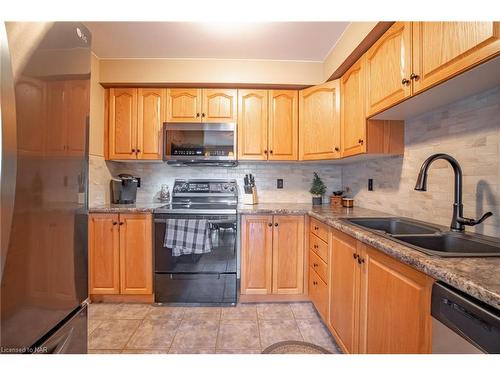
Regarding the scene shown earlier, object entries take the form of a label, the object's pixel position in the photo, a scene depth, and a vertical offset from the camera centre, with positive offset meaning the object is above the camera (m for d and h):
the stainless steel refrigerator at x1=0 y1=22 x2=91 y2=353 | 0.55 -0.01
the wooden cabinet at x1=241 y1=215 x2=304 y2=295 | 2.12 -0.68
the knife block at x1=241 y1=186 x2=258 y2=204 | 2.54 -0.16
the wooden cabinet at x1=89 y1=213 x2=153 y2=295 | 2.10 -0.67
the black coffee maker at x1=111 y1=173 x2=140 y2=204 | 2.39 -0.07
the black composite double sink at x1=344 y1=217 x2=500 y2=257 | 0.96 -0.27
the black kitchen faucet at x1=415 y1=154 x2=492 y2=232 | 1.14 +0.00
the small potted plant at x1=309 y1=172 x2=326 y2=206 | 2.60 -0.06
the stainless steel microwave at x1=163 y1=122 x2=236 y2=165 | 2.27 +0.43
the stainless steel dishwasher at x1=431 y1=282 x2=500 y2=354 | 0.55 -0.38
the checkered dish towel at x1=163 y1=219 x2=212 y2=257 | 2.02 -0.49
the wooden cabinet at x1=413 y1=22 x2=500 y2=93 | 0.81 +0.57
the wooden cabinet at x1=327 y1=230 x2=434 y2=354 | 0.80 -0.53
